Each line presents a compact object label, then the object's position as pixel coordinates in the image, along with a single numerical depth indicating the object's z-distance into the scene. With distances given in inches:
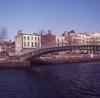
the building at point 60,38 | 3951.8
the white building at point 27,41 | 2860.0
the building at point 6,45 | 3078.2
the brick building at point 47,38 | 3538.1
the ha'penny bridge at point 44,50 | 2316.7
